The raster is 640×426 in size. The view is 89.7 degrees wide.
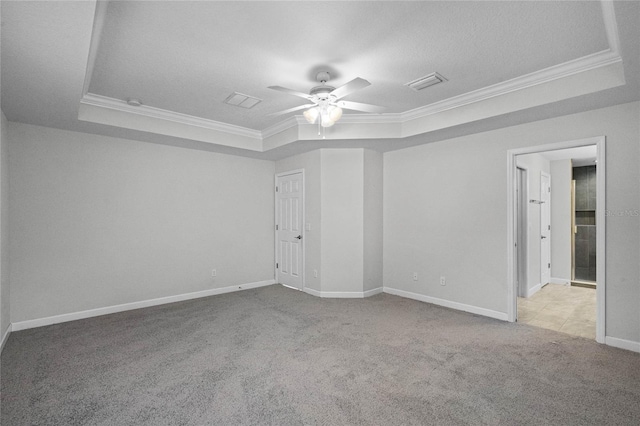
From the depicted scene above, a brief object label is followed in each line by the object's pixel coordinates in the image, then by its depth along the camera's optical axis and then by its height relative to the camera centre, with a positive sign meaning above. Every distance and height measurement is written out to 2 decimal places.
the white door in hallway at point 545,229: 5.68 -0.35
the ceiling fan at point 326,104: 2.93 +1.06
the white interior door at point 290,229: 5.54 -0.31
